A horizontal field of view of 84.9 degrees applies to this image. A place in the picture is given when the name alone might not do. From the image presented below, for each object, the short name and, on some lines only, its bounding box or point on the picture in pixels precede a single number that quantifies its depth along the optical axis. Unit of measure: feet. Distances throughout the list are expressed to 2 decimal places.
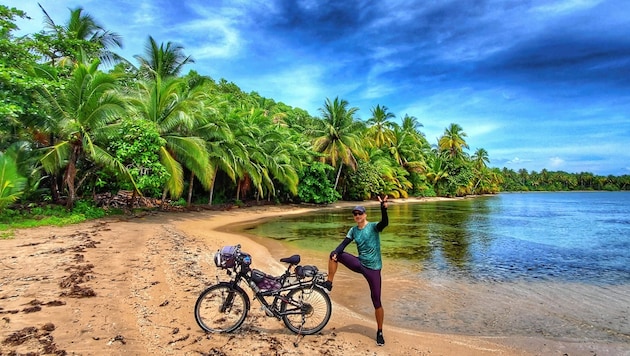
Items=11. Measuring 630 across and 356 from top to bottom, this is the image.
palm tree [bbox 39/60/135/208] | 45.03
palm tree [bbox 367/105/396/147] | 156.66
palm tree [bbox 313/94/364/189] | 116.98
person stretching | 15.67
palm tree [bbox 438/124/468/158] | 208.74
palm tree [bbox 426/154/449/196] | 197.06
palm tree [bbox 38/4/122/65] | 56.75
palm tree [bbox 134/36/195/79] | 78.02
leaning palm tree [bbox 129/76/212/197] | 57.21
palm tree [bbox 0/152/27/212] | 36.65
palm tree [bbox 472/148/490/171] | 254.47
